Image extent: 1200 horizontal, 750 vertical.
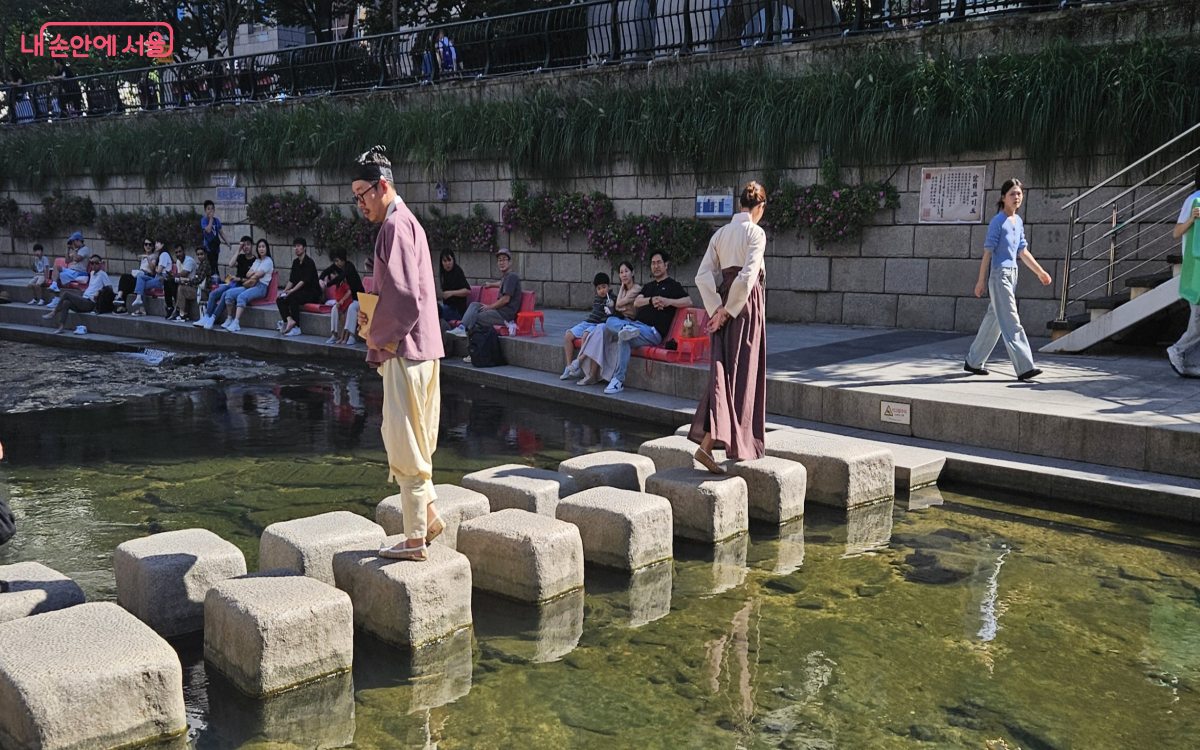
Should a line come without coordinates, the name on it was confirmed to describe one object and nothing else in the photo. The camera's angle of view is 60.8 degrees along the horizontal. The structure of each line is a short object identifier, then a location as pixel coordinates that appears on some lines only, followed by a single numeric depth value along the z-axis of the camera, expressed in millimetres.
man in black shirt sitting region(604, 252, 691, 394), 10734
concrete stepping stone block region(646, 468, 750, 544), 6152
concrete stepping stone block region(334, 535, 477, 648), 4695
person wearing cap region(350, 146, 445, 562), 4879
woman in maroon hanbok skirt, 6539
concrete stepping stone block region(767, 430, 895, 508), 6781
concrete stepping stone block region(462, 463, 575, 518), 6176
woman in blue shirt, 9062
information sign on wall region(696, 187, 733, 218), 14690
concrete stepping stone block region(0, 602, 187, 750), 3600
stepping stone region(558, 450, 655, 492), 6695
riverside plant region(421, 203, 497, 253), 17797
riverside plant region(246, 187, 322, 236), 20625
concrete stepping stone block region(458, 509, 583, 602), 5219
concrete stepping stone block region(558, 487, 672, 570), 5676
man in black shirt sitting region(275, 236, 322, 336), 15672
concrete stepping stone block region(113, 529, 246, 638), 4844
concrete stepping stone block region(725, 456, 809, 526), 6504
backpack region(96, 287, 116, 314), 18078
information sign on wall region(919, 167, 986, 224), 12445
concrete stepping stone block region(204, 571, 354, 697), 4215
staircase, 10352
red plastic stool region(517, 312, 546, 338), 13047
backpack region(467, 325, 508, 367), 12438
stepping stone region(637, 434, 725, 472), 7098
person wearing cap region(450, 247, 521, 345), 12680
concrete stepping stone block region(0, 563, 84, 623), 4523
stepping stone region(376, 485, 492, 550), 5766
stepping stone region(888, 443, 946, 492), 7273
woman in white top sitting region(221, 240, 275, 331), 16641
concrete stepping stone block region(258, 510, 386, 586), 5168
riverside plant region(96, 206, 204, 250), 23344
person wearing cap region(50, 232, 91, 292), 19125
